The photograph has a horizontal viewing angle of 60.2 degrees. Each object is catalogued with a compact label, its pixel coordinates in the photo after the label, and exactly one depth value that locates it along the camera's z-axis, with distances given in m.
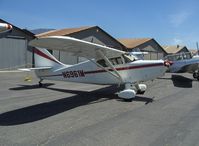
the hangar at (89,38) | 21.50
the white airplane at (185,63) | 12.63
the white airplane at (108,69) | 6.47
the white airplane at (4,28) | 3.74
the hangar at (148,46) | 31.32
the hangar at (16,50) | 17.19
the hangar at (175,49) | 44.86
